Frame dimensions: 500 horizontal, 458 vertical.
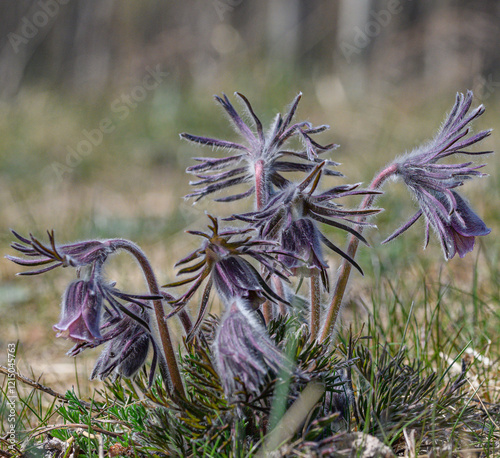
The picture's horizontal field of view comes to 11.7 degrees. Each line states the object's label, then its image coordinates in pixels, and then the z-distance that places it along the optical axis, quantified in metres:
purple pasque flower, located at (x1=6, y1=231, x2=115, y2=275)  1.06
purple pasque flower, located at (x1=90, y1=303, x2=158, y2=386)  1.10
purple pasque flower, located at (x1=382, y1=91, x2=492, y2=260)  1.09
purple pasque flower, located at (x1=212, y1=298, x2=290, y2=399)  1.06
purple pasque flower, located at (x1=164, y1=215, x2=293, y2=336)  1.07
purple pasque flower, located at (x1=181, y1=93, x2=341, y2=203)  1.13
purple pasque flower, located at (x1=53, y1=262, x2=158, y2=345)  1.06
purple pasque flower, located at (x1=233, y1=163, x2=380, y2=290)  1.08
